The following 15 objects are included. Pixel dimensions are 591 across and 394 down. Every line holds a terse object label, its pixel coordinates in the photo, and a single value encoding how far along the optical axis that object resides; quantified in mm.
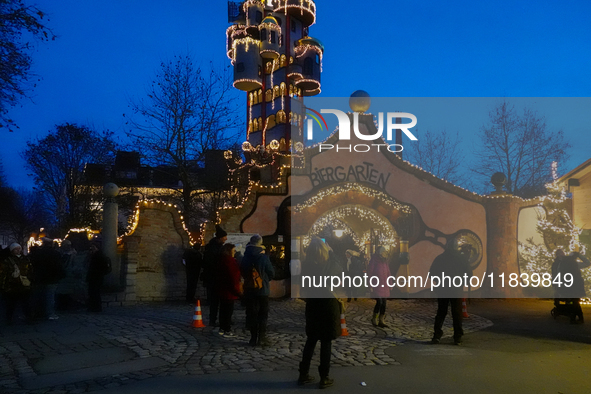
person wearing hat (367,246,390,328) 10953
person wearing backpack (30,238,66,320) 11539
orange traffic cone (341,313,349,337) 9710
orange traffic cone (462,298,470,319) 12859
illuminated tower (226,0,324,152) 47156
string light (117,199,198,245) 16328
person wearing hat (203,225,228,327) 10486
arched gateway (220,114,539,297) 17297
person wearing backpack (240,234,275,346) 8547
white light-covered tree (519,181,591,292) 18531
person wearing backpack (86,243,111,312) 13172
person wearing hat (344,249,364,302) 17047
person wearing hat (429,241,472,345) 8898
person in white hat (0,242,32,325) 11211
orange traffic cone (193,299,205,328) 10320
